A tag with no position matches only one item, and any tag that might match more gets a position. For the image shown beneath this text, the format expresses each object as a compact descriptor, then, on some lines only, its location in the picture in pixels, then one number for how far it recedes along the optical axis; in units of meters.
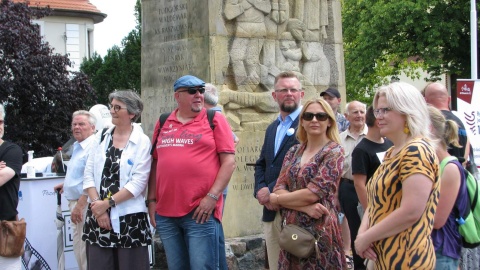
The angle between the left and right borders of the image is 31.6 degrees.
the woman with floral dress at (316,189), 5.69
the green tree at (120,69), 39.09
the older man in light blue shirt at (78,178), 7.99
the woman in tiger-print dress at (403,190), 4.55
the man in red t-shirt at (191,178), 6.38
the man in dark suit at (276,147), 6.64
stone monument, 9.80
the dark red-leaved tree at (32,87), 26.47
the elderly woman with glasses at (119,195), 6.55
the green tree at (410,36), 29.45
